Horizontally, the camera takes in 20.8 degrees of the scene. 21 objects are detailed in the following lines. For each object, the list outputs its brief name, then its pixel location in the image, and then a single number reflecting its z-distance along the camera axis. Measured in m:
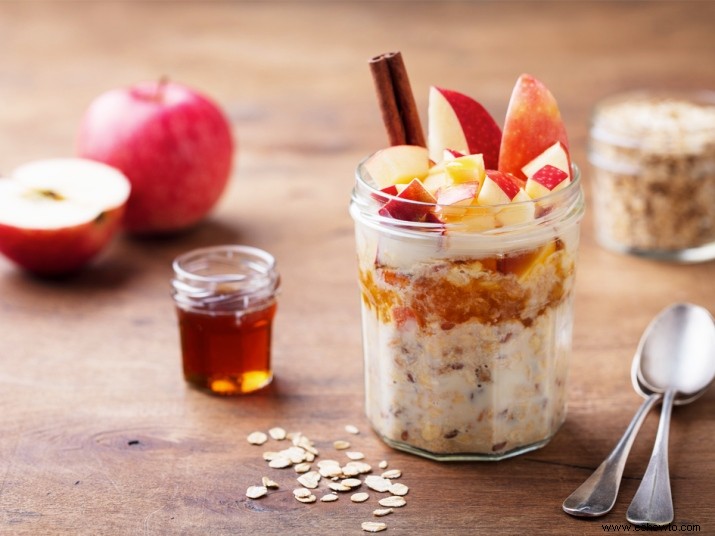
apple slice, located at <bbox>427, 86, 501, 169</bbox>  0.73
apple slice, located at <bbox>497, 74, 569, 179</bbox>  0.72
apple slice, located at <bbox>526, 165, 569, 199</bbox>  0.71
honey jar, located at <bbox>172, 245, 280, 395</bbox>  0.77
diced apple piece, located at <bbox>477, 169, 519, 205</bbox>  0.69
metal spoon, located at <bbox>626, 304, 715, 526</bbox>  0.74
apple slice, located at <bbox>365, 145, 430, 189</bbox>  0.71
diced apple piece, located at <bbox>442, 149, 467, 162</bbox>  0.71
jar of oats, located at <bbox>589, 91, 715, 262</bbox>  0.87
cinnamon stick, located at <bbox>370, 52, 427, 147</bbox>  0.73
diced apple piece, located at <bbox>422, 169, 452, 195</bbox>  0.70
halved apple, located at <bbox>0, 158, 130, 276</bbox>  0.87
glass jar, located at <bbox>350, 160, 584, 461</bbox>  0.70
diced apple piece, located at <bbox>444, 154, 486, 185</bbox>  0.70
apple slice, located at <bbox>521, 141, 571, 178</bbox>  0.71
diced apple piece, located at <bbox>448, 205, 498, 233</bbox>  0.69
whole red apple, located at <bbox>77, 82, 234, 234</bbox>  0.91
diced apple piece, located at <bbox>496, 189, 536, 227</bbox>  0.69
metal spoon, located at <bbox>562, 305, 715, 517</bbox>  0.69
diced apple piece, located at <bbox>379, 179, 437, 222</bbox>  0.69
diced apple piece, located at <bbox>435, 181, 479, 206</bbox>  0.69
